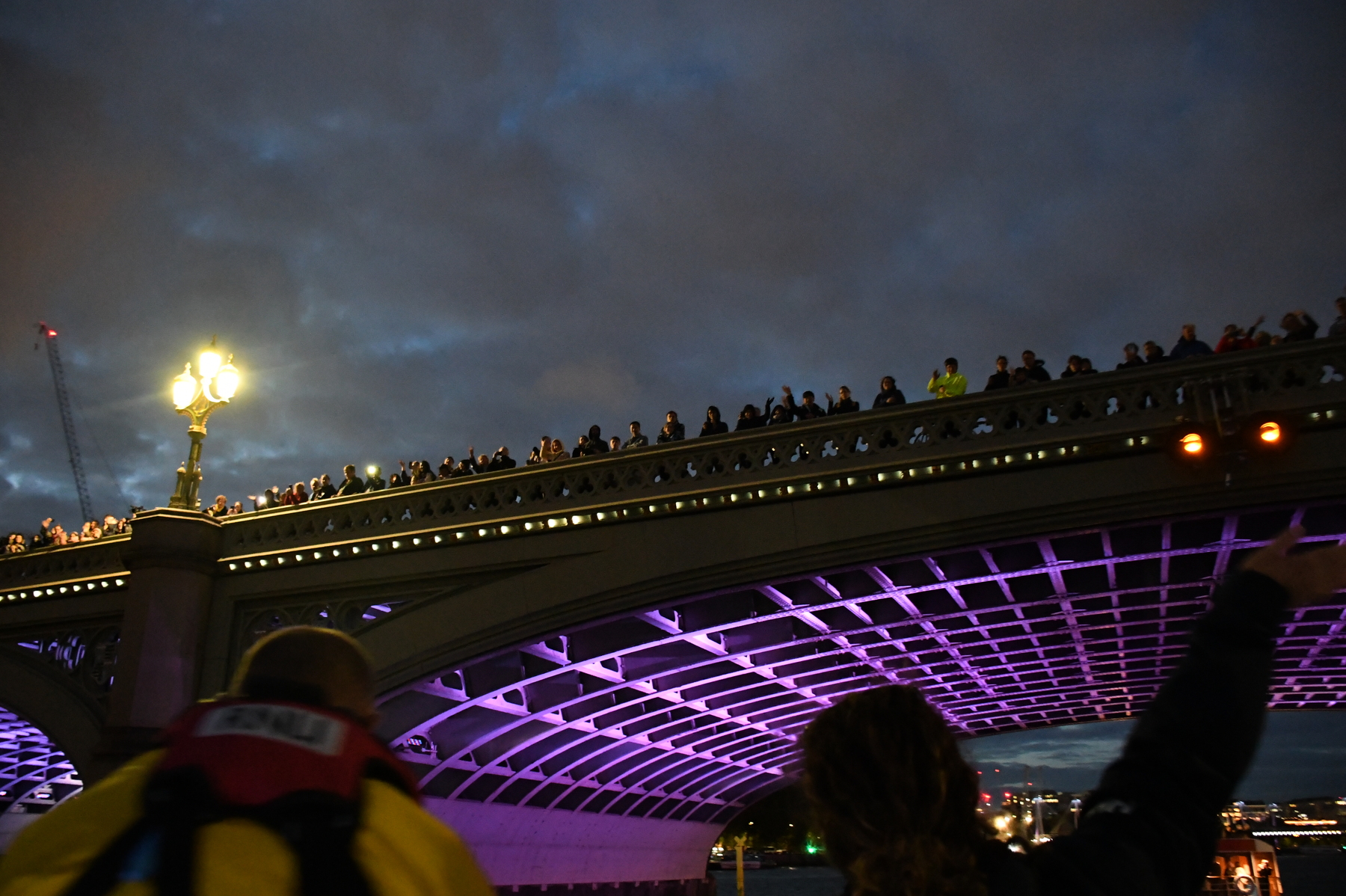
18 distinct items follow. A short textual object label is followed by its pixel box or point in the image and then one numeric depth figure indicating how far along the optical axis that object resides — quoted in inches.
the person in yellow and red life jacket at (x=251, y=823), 62.9
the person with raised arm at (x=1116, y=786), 74.6
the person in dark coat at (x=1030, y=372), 642.2
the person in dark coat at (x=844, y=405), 681.0
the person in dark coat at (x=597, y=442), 762.2
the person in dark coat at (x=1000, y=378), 652.7
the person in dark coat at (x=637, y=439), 740.0
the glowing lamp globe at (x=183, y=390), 736.3
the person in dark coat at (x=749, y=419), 715.4
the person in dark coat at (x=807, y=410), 692.1
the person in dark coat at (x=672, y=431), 738.2
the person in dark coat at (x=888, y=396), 675.4
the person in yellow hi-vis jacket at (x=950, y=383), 670.5
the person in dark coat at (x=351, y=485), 828.6
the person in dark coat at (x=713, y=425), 713.6
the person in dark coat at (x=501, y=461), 791.1
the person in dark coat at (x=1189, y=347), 607.2
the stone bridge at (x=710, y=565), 592.1
